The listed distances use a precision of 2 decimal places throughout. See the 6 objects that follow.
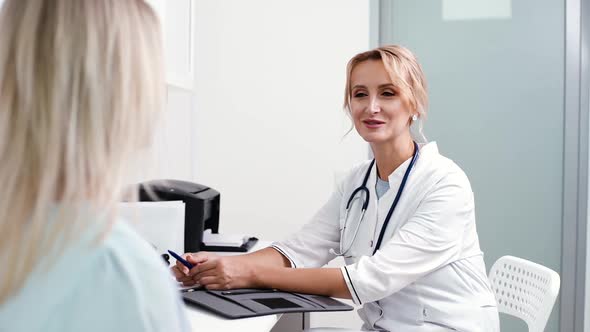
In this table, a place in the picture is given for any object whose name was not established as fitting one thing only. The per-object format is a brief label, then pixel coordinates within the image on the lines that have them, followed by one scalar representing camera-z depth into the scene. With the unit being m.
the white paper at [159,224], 1.65
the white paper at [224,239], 1.98
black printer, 1.90
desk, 1.19
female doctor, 1.47
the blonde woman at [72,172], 0.59
